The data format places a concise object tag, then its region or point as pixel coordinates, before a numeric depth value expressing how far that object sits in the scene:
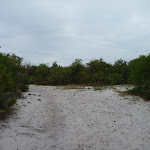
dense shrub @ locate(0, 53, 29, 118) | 5.51
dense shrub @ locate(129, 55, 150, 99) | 9.02
